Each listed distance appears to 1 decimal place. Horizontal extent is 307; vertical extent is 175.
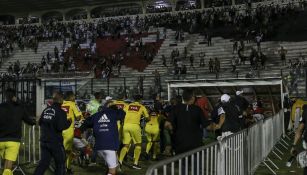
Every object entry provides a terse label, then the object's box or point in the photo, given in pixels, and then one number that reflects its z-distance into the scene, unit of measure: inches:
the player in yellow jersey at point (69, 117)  399.2
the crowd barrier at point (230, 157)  178.5
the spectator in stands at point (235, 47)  1407.5
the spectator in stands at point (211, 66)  1265.3
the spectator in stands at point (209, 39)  1516.4
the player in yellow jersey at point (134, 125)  469.1
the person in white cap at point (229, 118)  416.5
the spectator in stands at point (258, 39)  1359.0
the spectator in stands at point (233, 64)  1218.0
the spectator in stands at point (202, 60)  1352.1
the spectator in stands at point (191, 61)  1361.6
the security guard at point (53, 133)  333.4
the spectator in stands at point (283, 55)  1248.8
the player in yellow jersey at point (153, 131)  531.5
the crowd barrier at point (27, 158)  441.7
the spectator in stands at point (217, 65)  1235.9
